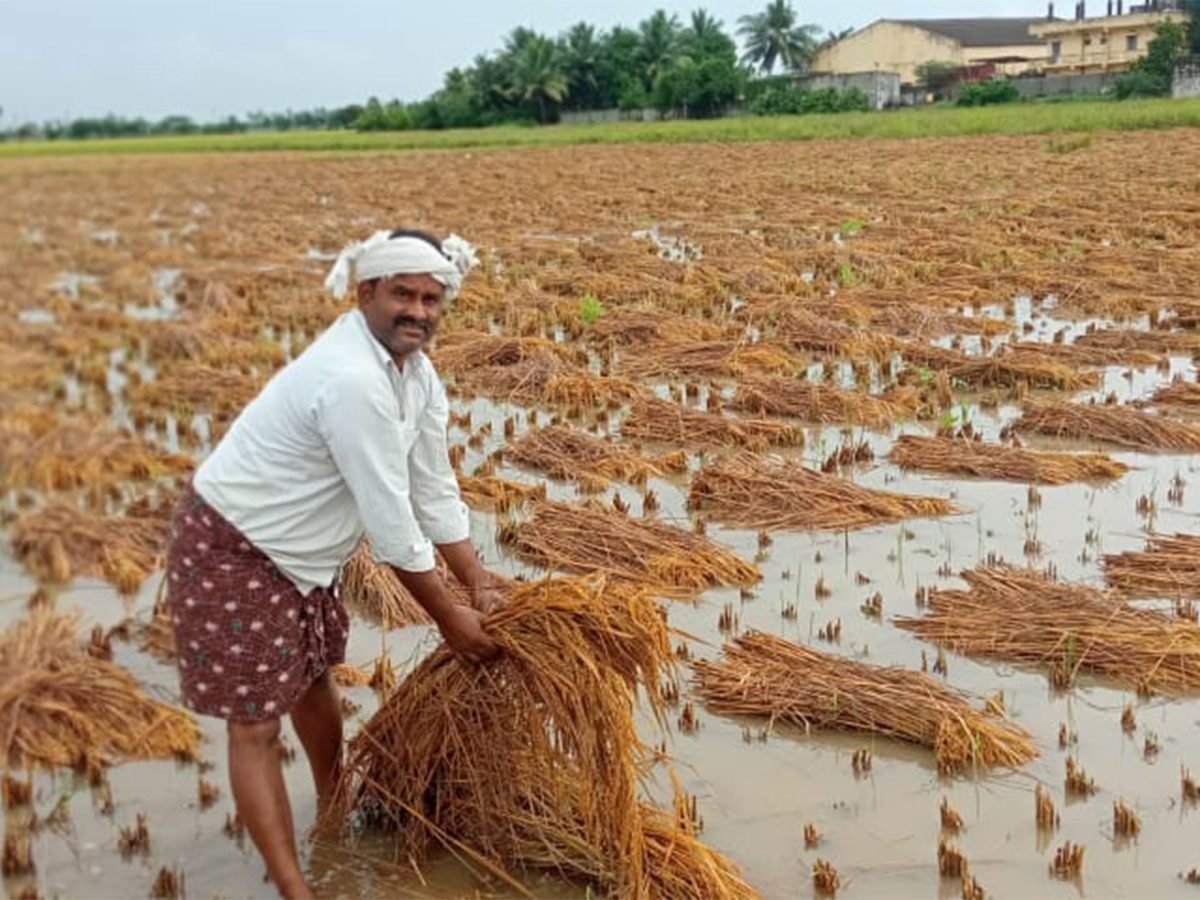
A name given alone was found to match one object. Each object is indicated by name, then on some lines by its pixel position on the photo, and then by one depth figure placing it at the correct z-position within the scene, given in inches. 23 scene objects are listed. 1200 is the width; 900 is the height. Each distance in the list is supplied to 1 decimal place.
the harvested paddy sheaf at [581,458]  239.5
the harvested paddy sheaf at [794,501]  213.2
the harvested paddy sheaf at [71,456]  210.5
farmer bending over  101.7
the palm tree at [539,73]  2214.6
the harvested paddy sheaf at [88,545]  193.9
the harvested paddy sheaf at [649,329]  357.4
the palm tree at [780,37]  2551.7
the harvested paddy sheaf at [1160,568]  179.8
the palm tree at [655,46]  2305.6
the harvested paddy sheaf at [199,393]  292.4
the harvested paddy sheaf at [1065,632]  155.9
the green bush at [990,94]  1761.8
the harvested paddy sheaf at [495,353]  332.8
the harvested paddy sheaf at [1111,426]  249.3
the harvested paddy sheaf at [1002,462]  231.9
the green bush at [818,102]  1852.9
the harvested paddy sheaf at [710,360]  317.7
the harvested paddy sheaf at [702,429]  258.5
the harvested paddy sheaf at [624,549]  188.7
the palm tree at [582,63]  2279.8
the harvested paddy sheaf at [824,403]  275.6
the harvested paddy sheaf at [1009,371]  299.1
